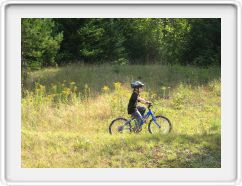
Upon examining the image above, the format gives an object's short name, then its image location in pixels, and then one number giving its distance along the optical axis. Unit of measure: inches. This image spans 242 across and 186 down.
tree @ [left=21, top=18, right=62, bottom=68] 641.0
